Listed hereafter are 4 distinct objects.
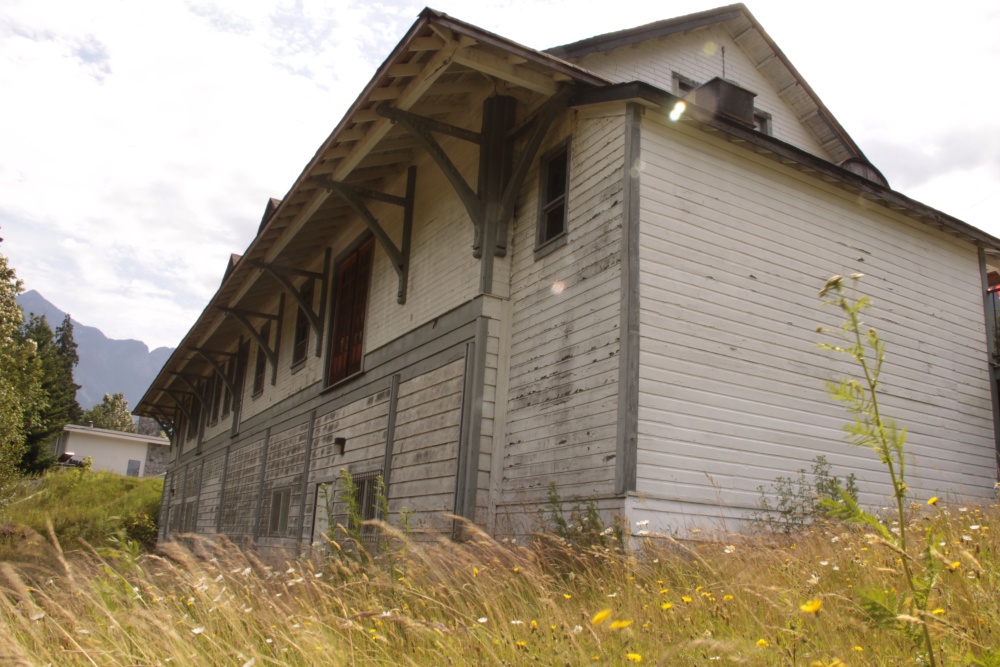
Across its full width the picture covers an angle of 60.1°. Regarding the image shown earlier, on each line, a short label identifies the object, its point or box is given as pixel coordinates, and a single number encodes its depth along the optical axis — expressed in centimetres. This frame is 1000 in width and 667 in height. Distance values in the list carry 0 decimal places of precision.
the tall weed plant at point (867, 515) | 237
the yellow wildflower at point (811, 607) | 266
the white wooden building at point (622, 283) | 903
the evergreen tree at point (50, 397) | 4209
